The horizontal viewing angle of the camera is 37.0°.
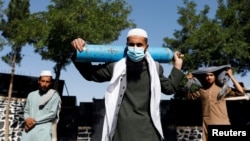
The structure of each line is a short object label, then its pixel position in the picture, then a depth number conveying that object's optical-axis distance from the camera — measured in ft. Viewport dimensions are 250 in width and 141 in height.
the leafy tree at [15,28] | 37.81
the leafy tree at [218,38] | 43.06
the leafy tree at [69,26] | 35.81
